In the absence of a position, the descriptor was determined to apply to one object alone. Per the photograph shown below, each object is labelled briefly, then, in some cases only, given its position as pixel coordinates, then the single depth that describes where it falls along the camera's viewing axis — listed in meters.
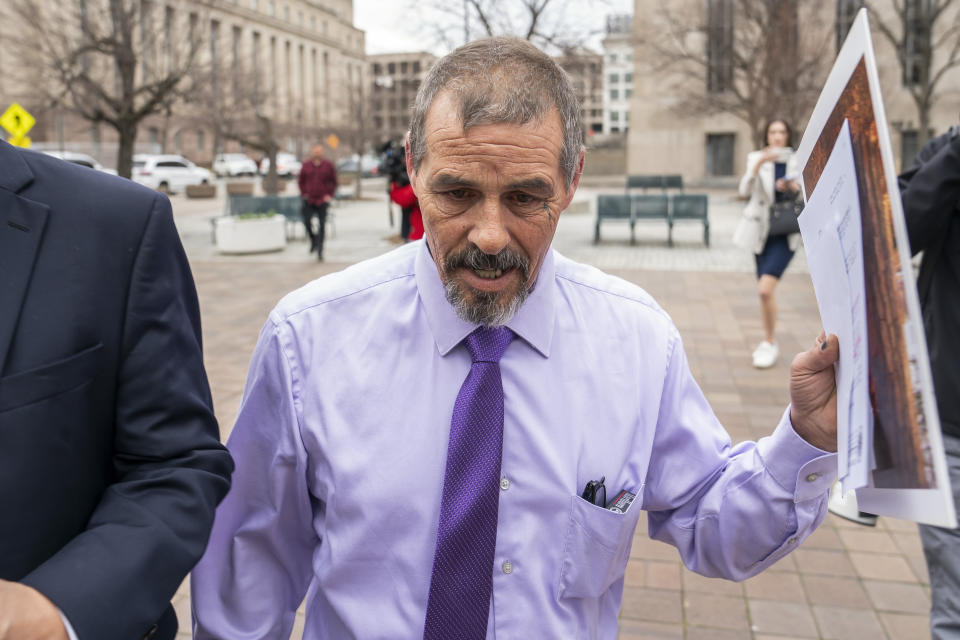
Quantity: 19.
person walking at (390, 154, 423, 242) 9.43
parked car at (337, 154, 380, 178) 47.84
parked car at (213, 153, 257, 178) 47.34
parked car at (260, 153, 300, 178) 47.72
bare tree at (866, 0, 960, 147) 17.44
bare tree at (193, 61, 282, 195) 26.94
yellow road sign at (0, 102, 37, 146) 12.79
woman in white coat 6.91
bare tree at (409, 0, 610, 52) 17.33
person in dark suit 1.27
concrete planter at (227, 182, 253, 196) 32.53
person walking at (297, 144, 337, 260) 14.20
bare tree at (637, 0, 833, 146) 23.48
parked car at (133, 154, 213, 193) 36.00
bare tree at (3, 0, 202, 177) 14.52
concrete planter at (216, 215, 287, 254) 14.92
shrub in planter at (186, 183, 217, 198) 32.13
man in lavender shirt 1.54
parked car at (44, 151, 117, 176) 28.52
